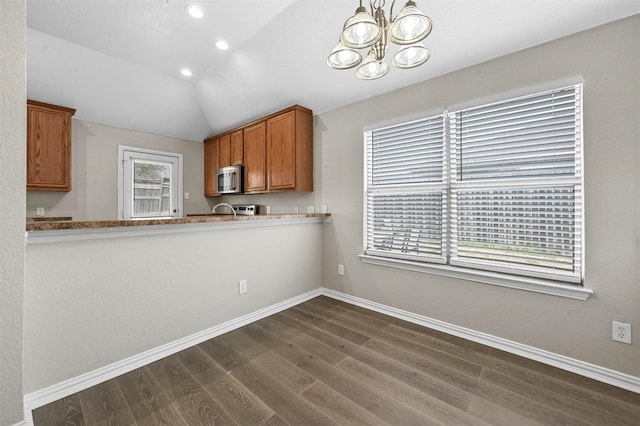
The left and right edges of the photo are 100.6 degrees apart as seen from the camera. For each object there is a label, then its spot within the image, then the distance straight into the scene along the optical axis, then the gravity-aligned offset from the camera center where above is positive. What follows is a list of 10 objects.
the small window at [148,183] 4.26 +0.54
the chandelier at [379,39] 1.23 +0.89
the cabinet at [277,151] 3.42 +0.89
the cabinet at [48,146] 3.18 +0.85
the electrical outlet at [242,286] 2.54 -0.70
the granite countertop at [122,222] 1.49 -0.05
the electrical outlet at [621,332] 1.69 -0.77
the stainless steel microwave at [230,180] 4.25 +0.58
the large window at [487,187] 1.91 +0.22
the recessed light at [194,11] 2.44 +1.91
